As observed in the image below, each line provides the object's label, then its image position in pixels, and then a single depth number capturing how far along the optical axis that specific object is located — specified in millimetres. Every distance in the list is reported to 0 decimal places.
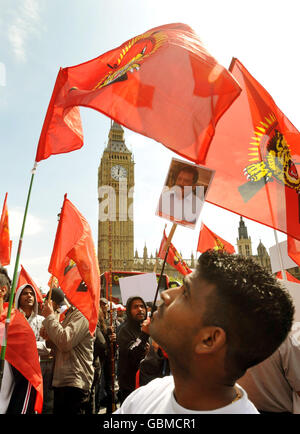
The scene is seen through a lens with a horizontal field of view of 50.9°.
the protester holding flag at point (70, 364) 2990
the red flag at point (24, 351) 1953
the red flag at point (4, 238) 5145
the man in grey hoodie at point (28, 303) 3074
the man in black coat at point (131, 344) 3168
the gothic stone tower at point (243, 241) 62594
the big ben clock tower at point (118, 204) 50750
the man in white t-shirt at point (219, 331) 844
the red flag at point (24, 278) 4258
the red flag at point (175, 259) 7094
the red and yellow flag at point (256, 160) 2580
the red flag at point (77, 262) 3088
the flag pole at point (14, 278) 1652
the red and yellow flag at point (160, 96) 2018
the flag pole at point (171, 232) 1888
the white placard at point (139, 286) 5117
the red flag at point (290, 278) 6586
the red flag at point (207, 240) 6305
